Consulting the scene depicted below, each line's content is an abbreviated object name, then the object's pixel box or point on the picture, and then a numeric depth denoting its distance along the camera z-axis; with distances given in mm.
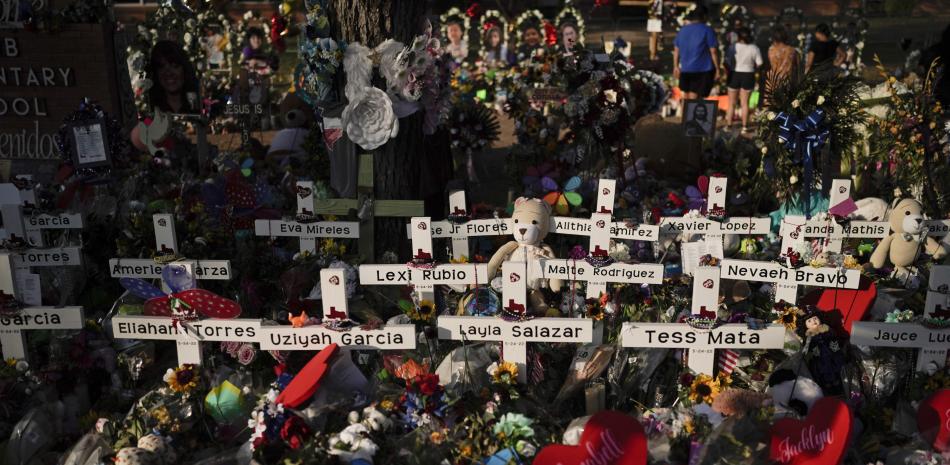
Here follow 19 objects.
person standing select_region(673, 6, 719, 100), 10047
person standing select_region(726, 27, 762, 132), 10625
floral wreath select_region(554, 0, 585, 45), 13412
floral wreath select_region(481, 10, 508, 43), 14672
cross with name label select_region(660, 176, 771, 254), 5109
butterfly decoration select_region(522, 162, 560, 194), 6843
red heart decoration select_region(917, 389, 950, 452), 3367
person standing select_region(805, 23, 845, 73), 10594
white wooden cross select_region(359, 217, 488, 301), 4324
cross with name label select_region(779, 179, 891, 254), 4855
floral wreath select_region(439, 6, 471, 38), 14430
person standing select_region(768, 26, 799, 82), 9662
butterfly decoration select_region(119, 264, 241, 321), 3896
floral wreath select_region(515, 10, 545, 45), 14148
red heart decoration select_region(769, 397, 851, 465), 3104
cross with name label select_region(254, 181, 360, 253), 5293
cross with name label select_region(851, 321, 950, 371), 3758
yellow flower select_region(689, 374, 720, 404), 3735
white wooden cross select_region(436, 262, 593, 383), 3773
